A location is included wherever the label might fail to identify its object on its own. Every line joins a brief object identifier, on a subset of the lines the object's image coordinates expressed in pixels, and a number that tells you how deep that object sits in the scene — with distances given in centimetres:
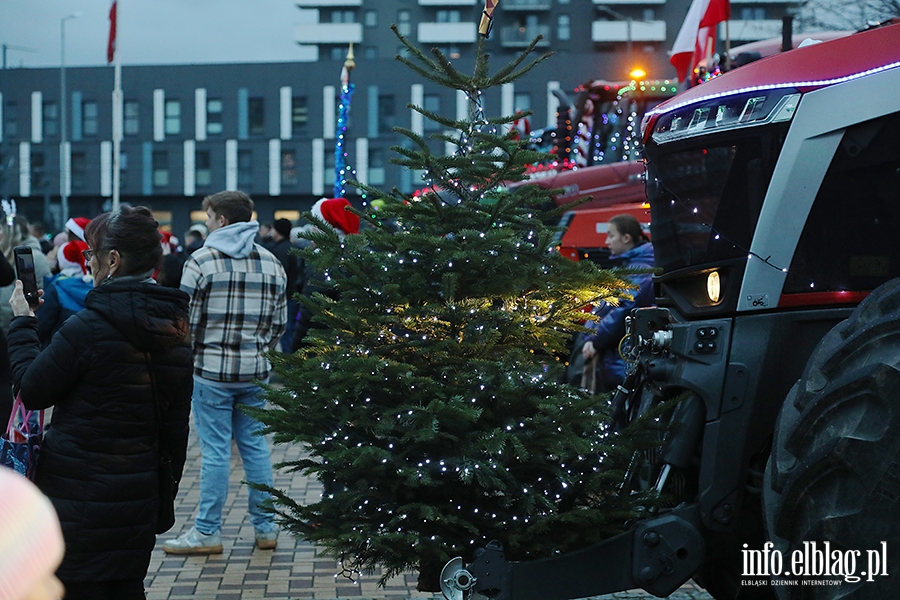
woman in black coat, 391
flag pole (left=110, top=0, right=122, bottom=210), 2841
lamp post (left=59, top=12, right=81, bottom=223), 5159
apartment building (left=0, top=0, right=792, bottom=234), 5547
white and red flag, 1205
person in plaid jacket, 633
